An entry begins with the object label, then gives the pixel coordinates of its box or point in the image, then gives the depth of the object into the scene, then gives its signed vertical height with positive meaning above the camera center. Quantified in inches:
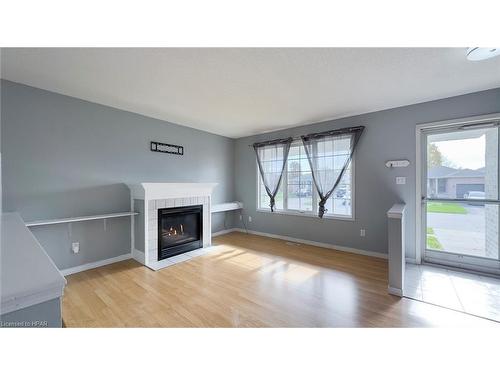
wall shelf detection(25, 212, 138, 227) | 92.5 -16.3
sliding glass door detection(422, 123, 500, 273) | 104.8 -6.3
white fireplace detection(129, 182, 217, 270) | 120.0 -14.9
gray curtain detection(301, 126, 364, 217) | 141.1 +23.2
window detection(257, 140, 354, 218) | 146.4 -3.2
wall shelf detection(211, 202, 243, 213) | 175.3 -18.8
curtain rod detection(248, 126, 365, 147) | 136.8 +40.1
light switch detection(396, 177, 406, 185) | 123.9 +3.4
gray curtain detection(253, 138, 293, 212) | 173.9 +23.3
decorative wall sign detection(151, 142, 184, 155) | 143.4 +29.6
